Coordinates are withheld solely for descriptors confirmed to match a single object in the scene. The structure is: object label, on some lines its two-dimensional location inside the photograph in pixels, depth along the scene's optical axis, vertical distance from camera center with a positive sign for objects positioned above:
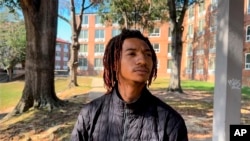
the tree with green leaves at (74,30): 11.86 +1.34
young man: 0.87 -0.13
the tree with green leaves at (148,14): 11.05 +2.53
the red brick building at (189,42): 15.26 +1.38
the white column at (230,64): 3.17 +0.02
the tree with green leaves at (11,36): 8.78 +1.12
